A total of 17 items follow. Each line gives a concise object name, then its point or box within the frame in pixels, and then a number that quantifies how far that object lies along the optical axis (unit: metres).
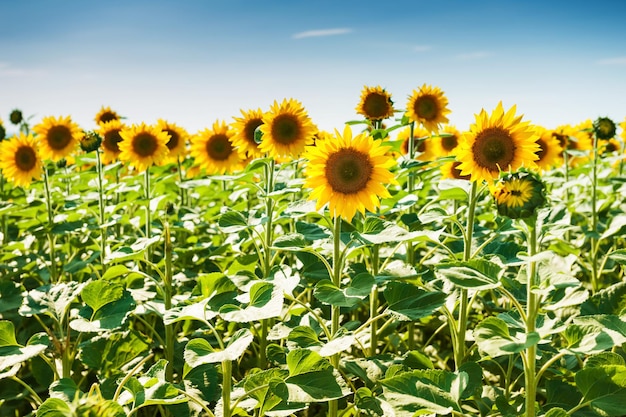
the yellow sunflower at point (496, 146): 2.26
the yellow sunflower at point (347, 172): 2.28
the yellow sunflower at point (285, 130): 3.07
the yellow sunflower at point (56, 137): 4.52
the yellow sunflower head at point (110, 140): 4.48
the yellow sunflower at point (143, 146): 4.04
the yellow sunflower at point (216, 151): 4.43
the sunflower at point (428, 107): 3.92
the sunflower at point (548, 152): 4.21
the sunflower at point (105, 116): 5.02
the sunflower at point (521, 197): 1.65
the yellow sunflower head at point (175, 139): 4.71
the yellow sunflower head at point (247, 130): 3.46
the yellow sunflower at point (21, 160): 4.21
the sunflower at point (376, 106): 3.41
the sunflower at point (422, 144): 5.17
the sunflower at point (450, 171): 3.46
